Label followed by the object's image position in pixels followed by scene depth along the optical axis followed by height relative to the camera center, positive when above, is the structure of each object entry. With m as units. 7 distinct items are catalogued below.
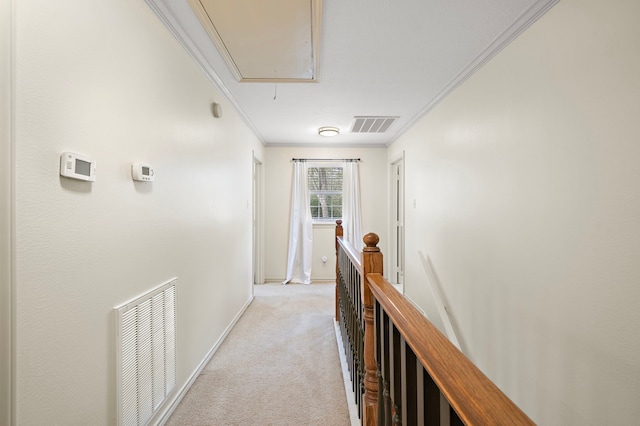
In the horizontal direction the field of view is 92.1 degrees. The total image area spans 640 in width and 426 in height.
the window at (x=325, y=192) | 5.38 +0.36
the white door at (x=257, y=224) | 4.87 -0.19
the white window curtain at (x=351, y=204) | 5.15 +0.14
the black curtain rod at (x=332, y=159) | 5.24 +0.91
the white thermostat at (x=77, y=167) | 1.03 +0.16
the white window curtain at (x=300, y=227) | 5.18 -0.25
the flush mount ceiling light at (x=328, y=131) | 4.18 +1.13
